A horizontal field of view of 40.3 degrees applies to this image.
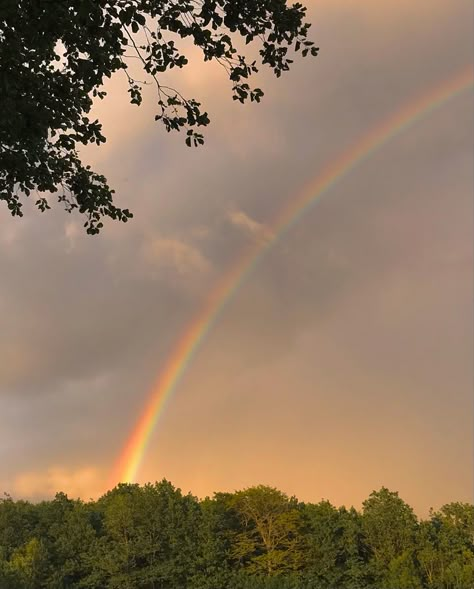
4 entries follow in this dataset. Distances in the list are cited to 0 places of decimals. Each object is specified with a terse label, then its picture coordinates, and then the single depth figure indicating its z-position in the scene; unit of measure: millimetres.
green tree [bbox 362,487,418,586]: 79562
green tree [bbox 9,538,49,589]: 79875
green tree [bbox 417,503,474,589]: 76425
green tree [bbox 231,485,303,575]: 81375
